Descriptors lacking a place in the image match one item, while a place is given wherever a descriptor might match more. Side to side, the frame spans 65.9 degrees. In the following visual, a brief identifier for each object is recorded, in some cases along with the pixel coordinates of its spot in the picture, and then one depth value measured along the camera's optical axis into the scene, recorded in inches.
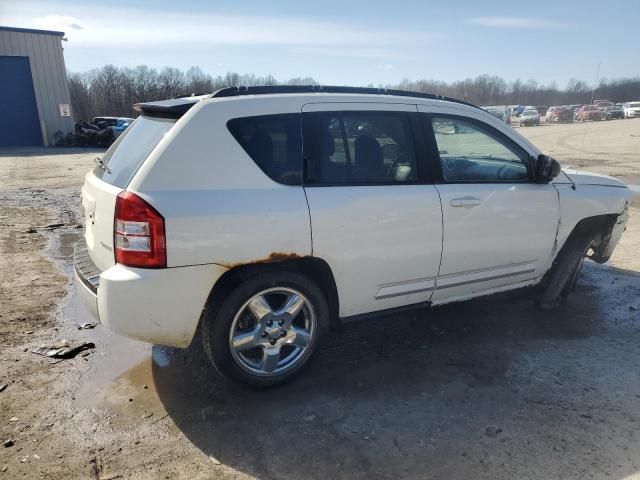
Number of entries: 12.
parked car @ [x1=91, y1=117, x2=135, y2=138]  1123.3
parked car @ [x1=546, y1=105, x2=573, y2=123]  2165.4
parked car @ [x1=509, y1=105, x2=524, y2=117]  2603.3
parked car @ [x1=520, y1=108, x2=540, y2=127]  2033.7
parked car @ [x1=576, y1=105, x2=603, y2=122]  1991.9
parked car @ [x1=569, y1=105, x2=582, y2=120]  2261.6
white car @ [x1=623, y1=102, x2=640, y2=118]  2177.4
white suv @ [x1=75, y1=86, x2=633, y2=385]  115.7
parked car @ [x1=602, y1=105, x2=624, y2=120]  2207.2
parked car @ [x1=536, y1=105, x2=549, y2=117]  2989.7
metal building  1095.0
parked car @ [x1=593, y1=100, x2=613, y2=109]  2316.7
